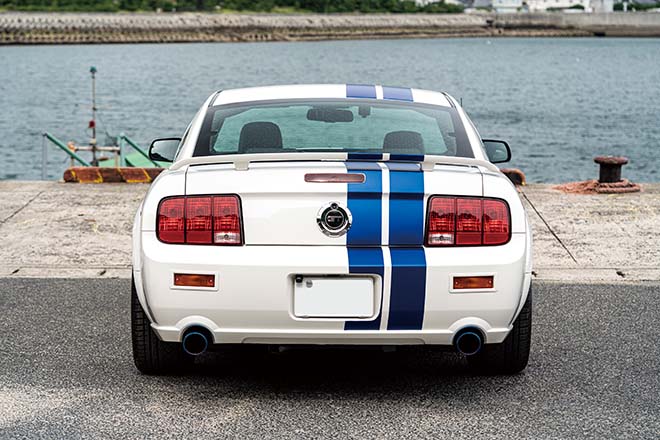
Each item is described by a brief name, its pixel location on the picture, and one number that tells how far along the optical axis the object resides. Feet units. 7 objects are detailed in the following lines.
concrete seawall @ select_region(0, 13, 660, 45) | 392.06
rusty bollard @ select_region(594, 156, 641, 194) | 37.58
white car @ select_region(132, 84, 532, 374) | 15.10
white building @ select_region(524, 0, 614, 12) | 637.71
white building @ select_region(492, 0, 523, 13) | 637.67
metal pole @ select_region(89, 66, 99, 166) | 76.22
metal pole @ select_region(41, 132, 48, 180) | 65.23
